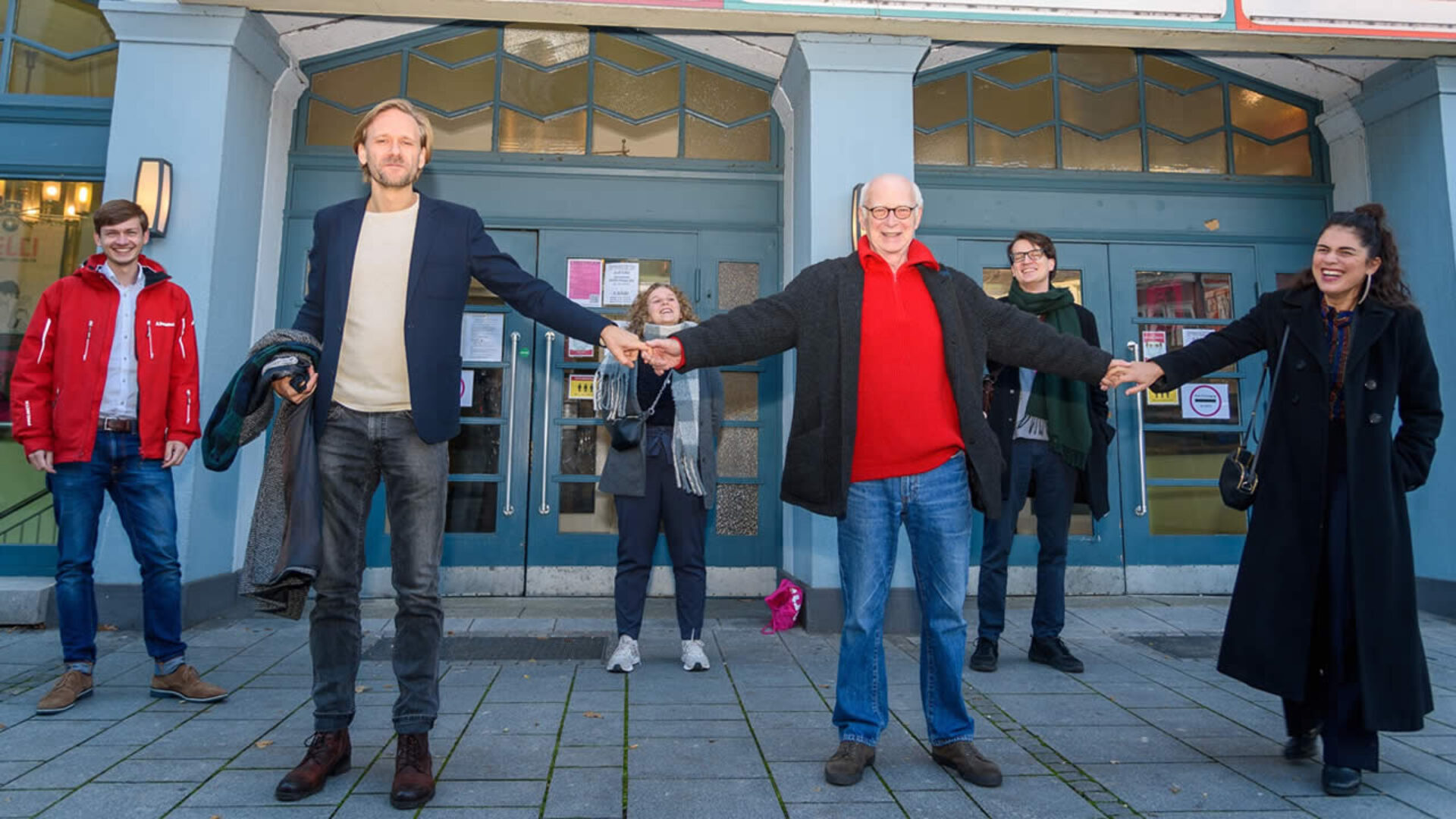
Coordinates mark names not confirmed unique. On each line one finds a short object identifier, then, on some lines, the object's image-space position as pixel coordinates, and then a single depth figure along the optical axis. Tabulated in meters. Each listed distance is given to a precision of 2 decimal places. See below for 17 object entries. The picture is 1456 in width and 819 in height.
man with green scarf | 4.49
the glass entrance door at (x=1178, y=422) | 6.47
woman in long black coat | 2.88
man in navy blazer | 2.78
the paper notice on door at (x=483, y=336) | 6.28
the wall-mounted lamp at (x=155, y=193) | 5.10
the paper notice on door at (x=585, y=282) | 6.30
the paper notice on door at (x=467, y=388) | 6.22
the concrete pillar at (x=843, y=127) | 5.49
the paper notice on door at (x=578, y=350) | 6.29
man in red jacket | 3.72
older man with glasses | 2.94
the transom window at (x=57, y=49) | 5.81
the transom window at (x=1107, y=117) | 6.68
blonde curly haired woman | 4.50
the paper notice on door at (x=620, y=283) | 6.35
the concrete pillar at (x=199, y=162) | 5.19
